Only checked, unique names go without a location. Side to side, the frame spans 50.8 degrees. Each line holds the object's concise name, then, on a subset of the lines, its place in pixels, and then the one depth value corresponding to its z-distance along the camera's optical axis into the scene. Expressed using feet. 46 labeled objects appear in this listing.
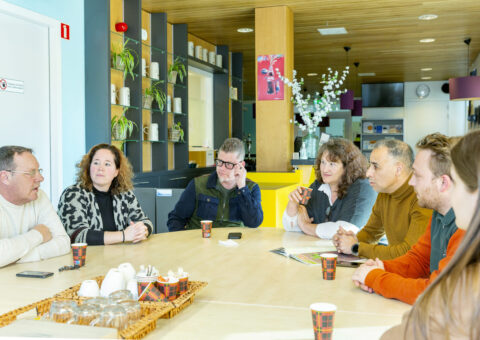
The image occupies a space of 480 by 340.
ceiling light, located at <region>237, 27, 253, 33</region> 22.95
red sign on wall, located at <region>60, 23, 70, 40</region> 16.20
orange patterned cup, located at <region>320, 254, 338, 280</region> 6.31
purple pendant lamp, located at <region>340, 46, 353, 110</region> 32.09
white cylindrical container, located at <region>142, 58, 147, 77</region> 19.17
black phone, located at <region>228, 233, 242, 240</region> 9.30
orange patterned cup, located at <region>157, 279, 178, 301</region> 5.23
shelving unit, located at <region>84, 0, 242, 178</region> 16.89
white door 14.11
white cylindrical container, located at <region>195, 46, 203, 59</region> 23.67
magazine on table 7.31
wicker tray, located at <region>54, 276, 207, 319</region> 4.87
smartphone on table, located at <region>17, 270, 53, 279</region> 6.51
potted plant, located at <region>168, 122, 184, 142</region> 21.36
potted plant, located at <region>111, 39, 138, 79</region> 17.51
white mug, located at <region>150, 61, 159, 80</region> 19.74
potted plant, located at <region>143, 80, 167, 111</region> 19.44
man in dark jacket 11.23
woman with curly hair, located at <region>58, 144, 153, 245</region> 9.36
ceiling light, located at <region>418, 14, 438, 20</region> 21.11
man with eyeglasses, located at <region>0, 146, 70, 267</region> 7.57
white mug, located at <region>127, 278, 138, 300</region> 5.19
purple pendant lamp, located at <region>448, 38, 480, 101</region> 22.33
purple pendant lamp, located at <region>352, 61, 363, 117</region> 39.73
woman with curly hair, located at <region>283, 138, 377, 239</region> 9.86
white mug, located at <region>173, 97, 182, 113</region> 21.51
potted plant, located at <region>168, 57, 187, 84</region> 21.13
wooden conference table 4.80
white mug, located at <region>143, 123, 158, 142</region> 19.88
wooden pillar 19.60
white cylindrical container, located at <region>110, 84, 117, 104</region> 17.15
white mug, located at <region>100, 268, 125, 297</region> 5.30
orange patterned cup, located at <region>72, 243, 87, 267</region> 6.92
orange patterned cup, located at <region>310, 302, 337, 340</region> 4.22
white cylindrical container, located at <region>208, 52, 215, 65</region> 25.34
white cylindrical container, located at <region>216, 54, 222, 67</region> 26.39
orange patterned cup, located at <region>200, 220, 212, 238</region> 9.29
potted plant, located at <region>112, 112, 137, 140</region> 17.53
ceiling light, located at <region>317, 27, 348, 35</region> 22.83
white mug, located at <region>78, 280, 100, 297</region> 5.19
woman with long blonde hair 3.00
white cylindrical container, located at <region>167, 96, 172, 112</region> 21.07
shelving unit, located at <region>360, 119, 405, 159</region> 44.50
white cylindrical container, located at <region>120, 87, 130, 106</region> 17.88
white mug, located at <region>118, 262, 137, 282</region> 5.56
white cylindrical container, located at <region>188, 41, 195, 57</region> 22.99
